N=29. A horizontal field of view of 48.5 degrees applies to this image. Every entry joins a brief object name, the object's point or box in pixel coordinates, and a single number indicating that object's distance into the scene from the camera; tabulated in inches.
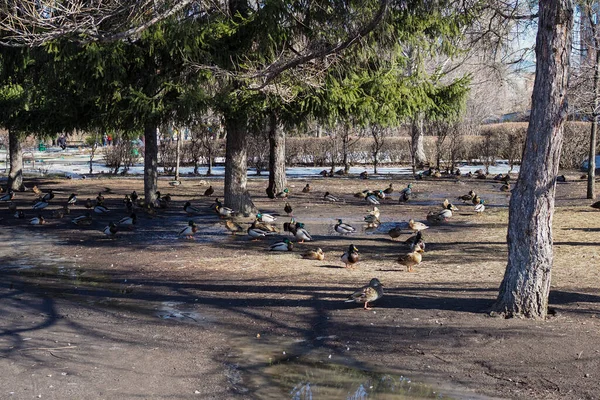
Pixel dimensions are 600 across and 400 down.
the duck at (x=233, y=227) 637.9
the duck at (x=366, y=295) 348.5
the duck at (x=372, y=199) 845.8
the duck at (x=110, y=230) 627.5
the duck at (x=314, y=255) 509.4
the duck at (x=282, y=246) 545.6
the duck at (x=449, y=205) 748.6
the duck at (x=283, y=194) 915.4
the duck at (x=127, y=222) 685.9
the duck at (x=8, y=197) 911.0
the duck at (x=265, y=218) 671.8
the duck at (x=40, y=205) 811.4
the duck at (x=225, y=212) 699.4
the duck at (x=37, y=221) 708.7
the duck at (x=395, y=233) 582.5
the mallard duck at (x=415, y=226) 619.6
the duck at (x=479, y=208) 740.0
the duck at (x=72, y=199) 877.2
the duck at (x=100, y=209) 784.3
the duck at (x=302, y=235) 581.6
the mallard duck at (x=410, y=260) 448.5
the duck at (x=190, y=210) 783.7
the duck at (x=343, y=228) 614.2
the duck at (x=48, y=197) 865.8
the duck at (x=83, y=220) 703.1
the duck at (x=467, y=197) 854.5
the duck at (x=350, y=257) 468.1
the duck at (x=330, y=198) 898.4
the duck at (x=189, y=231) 621.3
